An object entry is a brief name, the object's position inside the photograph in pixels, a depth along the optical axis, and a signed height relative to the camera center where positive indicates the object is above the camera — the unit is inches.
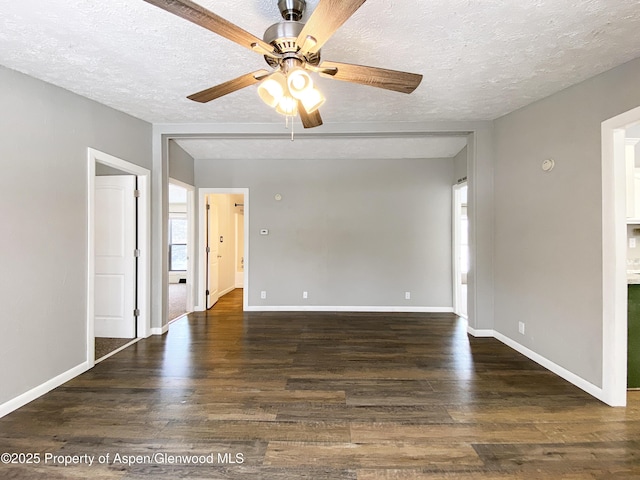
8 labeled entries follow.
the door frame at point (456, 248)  193.6 -3.7
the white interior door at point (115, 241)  145.3 +0.2
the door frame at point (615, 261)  89.8 -5.4
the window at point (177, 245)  372.2 -4.1
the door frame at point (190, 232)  198.5 +6.3
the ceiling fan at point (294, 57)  49.9 +37.8
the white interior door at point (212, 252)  209.9 -7.1
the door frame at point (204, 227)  201.2 +9.8
